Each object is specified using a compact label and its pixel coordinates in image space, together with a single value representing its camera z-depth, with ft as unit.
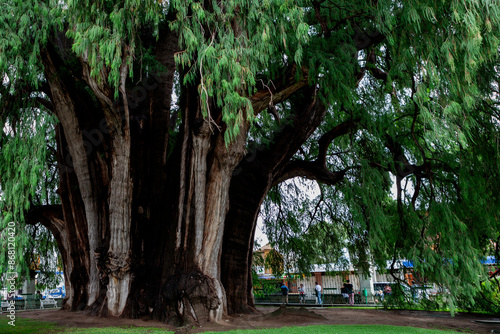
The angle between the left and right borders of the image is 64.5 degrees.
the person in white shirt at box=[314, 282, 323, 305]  55.83
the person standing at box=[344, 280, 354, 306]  53.93
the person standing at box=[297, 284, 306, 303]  59.71
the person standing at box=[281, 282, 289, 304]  58.18
